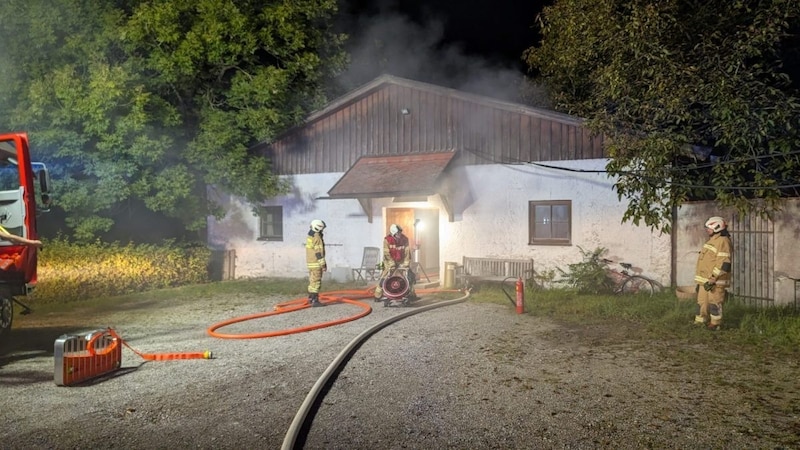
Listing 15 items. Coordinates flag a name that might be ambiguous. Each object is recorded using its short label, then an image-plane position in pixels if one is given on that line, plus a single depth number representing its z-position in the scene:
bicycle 12.05
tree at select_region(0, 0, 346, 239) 13.94
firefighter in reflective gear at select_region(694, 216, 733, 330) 8.62
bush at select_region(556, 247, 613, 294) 12.20
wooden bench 13.41
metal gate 9.69
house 12.86
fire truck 7.74
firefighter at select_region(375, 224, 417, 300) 11.48
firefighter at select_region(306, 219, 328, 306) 11.22
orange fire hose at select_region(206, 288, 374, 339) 8.76
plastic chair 15.09
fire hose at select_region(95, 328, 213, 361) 7.23
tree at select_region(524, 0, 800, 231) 8.74
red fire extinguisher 10.44
